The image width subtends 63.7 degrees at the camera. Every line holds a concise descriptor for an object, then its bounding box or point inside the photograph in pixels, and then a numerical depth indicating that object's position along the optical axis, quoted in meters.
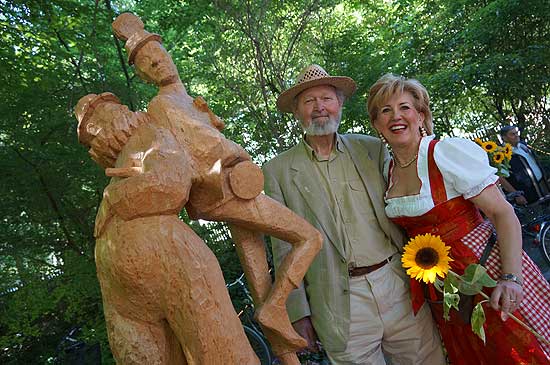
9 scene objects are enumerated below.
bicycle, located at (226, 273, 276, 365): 4.46
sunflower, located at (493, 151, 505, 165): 2.30
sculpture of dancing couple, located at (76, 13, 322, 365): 1.53
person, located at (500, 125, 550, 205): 5.75
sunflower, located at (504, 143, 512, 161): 2.34
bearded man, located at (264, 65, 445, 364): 2.10
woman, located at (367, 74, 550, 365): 1.85
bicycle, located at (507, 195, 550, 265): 5.18
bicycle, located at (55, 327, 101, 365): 3.84
